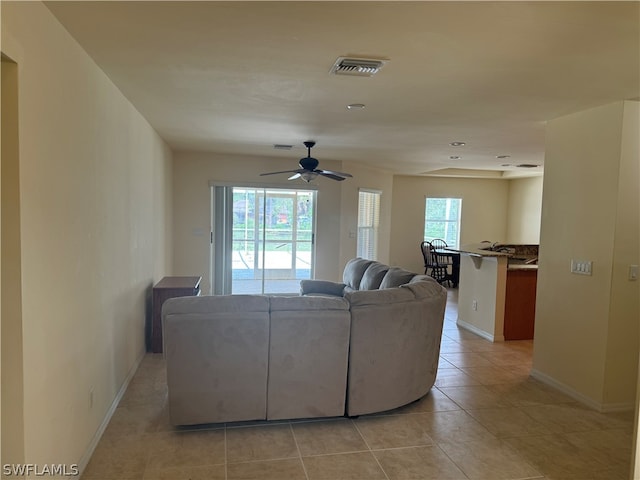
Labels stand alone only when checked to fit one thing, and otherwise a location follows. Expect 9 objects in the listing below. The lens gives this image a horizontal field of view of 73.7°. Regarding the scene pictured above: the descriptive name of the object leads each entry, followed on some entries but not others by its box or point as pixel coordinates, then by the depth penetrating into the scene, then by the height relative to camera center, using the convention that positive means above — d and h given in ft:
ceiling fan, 17.35 +1.80
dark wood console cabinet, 14.34 -2.86
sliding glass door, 23.20 -1.33
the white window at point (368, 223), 25.89 -0.34
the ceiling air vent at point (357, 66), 8.11 +2.96
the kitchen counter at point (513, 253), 17.34 -1.43
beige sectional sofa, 9.20 -3.12
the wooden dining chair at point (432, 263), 30.25 -3.09
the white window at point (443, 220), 32.27 -0.02
